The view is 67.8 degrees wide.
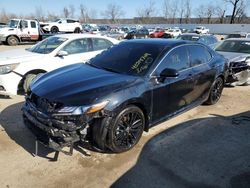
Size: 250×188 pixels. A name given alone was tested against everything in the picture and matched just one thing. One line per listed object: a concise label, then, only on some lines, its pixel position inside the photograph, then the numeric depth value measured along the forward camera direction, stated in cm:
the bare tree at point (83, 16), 6026
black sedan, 245
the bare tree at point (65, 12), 5732
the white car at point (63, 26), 1993
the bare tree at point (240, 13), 4632
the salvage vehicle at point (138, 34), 2195
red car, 2472
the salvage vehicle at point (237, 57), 546
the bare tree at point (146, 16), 6337
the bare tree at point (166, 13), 6166
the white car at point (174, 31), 2758
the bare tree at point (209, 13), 5600
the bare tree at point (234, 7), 4471
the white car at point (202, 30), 3260
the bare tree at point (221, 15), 5287
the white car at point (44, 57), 447
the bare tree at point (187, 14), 5889
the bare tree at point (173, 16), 6073
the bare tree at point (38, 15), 5352
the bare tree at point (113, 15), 6511
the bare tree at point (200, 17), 5936
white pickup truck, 1453
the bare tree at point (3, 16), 4980
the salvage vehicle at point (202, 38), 945
